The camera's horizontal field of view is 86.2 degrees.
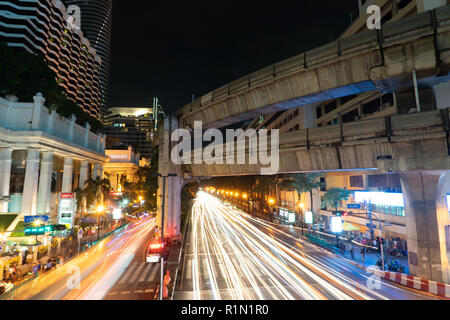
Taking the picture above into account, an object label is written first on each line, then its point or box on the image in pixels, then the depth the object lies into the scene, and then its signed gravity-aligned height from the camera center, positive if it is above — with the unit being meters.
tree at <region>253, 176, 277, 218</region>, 50.28 +0.18
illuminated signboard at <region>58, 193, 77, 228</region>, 31.16 -3.25
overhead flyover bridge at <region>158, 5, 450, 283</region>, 11.80 +3.33
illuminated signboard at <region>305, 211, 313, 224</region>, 33.94 -4.85
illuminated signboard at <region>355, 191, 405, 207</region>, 26.77 -1.92
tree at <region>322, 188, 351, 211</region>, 35.38 -1.98
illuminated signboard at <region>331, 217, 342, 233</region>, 26.02 -4.38
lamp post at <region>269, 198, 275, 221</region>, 59.71 -4.47
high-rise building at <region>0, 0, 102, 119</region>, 82.06 +57.41
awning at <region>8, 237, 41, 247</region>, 22.87 -5.58
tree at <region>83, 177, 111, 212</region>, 42.01 -1.23
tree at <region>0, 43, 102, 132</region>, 29.81 +14.63
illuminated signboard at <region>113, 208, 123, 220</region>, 41.72 -5.05
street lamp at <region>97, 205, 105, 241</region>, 39.08 -4.29
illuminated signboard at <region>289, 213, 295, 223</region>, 40.16 -5.75
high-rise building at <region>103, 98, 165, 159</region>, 157.25 +36.91
